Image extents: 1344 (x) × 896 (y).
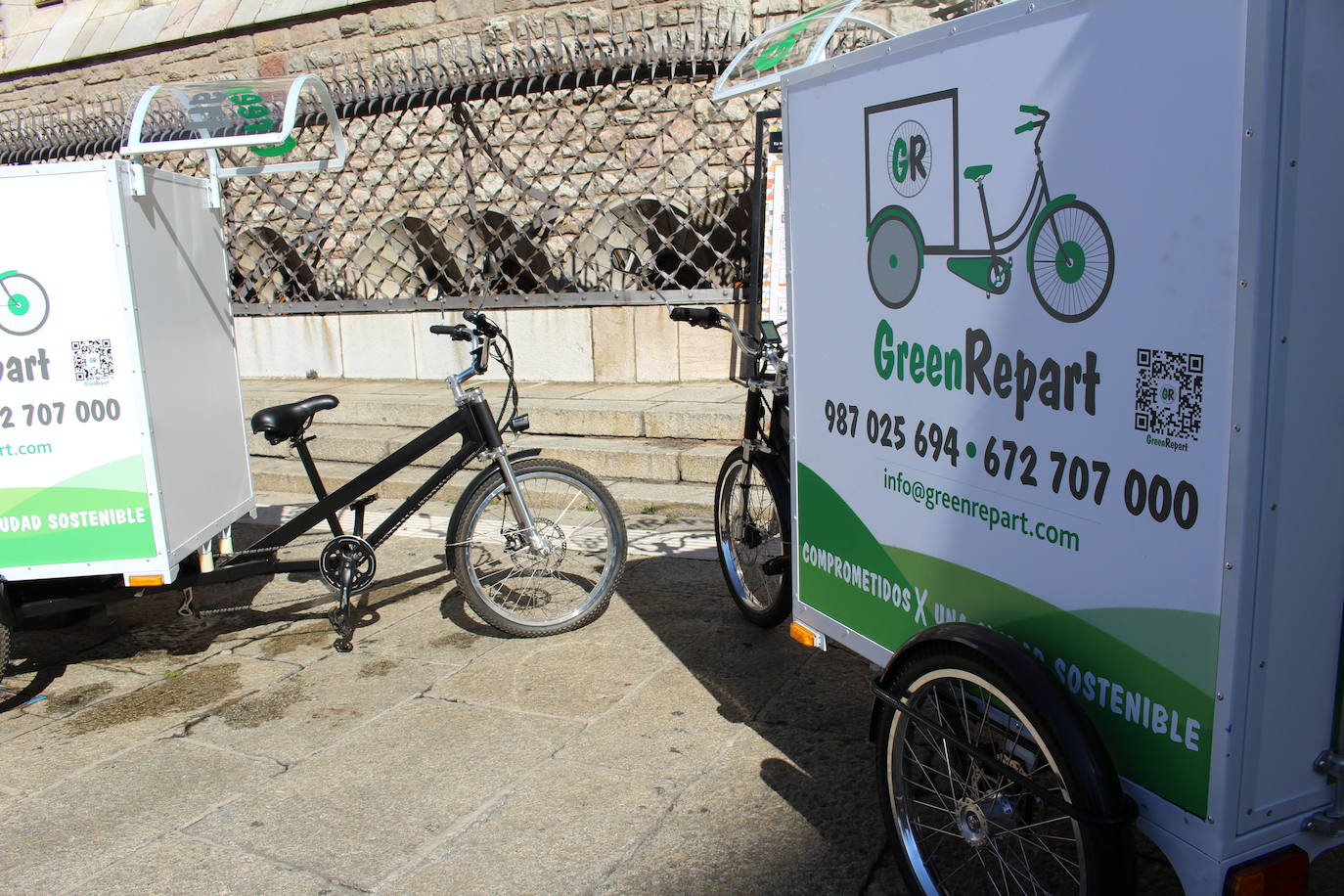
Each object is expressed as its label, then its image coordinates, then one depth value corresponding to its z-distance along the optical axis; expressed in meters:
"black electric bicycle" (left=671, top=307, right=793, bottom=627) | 4.07
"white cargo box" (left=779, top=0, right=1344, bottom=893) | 1.70
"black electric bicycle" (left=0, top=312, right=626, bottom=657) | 4.30
